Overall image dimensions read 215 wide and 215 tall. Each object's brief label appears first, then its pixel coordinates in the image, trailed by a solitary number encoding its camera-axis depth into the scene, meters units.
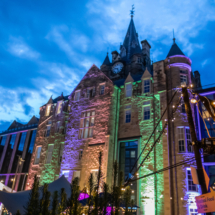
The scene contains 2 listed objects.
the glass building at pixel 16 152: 31.61
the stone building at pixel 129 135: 17.14
